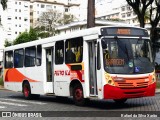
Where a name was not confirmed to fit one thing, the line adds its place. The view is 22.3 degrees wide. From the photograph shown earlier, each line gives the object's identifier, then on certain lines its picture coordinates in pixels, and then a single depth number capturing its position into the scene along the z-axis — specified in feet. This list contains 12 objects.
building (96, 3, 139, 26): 454.40
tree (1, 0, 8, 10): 95.61
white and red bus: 46.16
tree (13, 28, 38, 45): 291.58
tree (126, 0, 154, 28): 124.06
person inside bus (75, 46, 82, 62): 50.63
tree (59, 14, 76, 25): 309.20
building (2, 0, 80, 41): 427.74
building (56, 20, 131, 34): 329.72
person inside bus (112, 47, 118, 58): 46.59
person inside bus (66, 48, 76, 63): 52.31
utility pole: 79.05
